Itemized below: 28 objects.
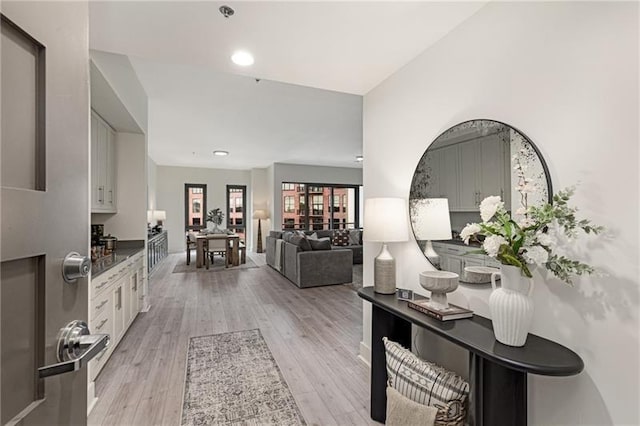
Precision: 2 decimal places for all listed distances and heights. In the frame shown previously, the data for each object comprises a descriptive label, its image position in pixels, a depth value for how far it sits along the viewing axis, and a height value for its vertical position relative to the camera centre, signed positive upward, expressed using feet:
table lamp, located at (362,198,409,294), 6.79 -0.36
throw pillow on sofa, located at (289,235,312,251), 17.72 -1.67
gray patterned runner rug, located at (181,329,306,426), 6.52 -4.23
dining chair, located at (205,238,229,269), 22.23 -2.37
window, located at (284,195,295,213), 30.48 +0.94
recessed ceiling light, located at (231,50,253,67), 7.10 +3.66
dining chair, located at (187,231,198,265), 24.52 -2.35
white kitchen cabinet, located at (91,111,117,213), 10.05 +1.66
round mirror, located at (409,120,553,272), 4.78 +0.58
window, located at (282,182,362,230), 30.73 +0.79
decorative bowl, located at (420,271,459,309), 5.45 -1.27
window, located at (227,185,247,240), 33.53 +0.50
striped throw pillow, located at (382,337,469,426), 5.08 -2.95
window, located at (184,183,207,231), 31.89 +0.87
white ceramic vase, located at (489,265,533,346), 4.07 -1.24
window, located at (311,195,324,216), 31.42 +0.88
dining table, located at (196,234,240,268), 22.35 -2.43
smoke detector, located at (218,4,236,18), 5.53 +3.67
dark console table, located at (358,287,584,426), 3.73 -1.81
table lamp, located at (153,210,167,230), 26.27 -0.22
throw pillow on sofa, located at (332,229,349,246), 25.07 -1.97
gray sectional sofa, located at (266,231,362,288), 17.26 -3.00
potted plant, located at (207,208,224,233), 30.19 -0.34
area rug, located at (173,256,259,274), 21.58 -3.91
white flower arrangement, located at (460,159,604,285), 3.85 -0.24
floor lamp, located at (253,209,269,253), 30.35 -0.24
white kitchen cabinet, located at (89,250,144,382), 7.55 -2.58
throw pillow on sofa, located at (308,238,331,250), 17.98 -1.76
